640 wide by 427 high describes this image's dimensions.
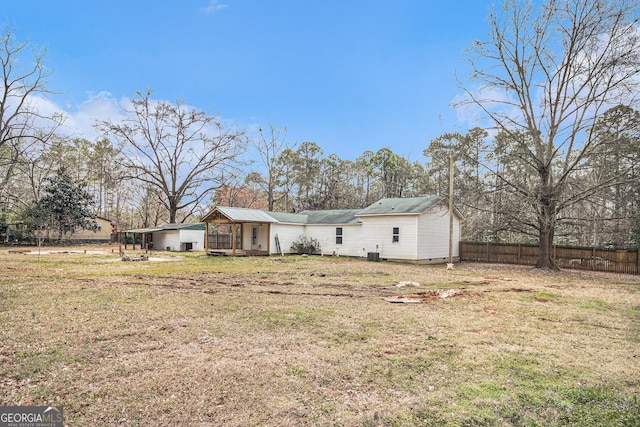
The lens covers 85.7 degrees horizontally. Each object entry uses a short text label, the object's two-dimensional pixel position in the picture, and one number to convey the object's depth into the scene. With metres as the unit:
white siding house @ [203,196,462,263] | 20.08
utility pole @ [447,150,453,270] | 17.43
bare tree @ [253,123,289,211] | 36.62
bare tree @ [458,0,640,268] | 14.98
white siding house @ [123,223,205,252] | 28.56
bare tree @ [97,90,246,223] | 33.16
